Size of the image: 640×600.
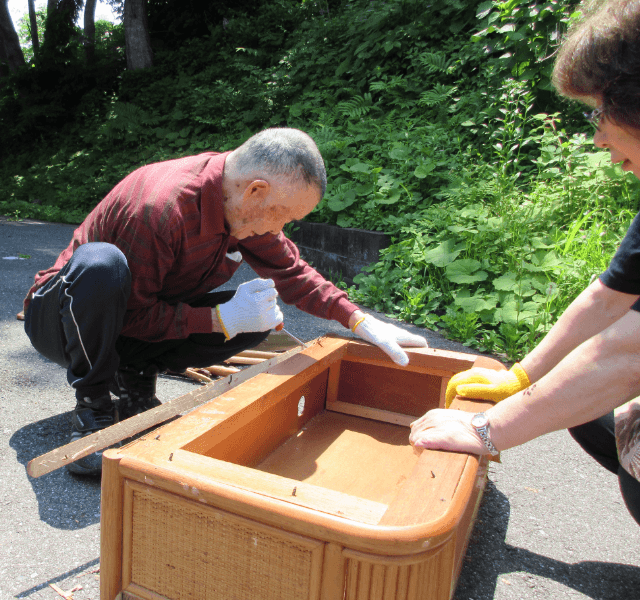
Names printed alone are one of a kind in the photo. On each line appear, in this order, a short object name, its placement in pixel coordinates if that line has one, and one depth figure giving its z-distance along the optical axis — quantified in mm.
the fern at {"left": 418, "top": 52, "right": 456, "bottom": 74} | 5355
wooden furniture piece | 745
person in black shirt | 927
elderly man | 1497
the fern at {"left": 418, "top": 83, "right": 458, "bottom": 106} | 5061
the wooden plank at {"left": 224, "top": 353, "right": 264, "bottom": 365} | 2354
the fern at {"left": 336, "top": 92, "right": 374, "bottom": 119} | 5637
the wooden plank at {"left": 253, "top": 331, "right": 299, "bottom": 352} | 2475
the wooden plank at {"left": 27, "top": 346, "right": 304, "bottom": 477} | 1073
